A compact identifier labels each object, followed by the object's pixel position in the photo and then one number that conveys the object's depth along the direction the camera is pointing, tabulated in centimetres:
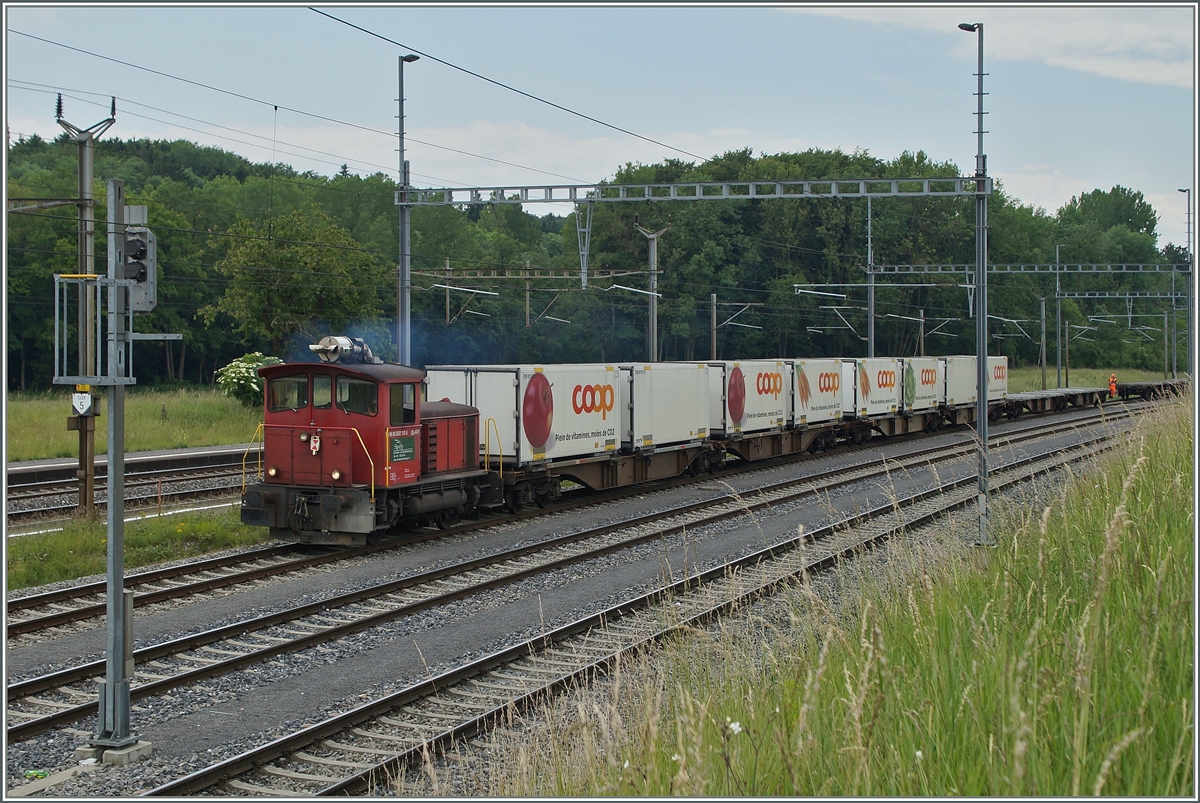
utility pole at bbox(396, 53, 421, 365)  2106
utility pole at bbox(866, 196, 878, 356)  3981
